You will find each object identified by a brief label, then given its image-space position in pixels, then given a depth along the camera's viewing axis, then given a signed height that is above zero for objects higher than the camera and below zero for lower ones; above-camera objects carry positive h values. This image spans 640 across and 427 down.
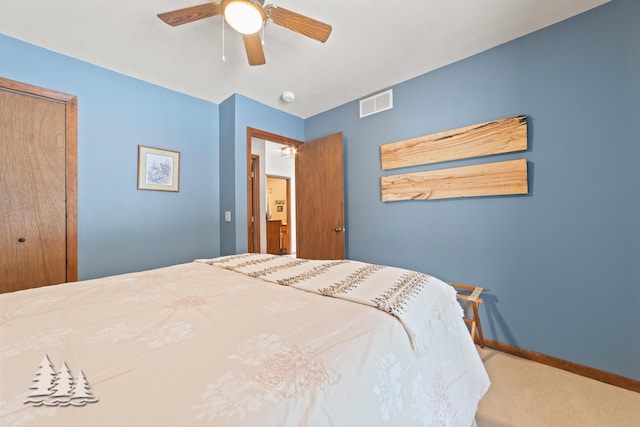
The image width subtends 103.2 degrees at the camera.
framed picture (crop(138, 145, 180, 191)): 2.55 +0.48
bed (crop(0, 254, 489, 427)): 0.46 -0.33
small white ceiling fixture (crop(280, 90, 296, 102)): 2.83 +1.34
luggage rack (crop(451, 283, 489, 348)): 1.97 -0.72
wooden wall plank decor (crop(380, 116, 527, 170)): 1.99 +0.62
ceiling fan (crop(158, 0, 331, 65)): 1.44 +1.18
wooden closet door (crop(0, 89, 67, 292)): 1.93 +0.19
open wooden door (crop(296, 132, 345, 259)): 3.04 +0.20
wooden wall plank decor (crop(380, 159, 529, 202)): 1.99 +0.28
